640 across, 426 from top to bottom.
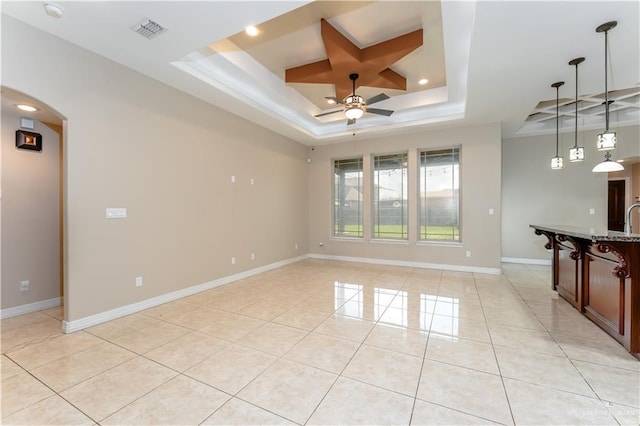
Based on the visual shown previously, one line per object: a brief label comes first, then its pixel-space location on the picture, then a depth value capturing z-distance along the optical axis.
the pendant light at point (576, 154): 3.49
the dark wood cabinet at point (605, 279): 2.43
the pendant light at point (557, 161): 3.97
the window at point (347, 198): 7.23
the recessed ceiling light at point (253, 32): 3.42
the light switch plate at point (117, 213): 3.35
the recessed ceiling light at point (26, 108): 3.37
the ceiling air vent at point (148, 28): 2.71
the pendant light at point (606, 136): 2.54
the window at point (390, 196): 6.69
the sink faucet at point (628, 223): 2.75
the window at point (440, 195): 6.20
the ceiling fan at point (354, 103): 4.04
